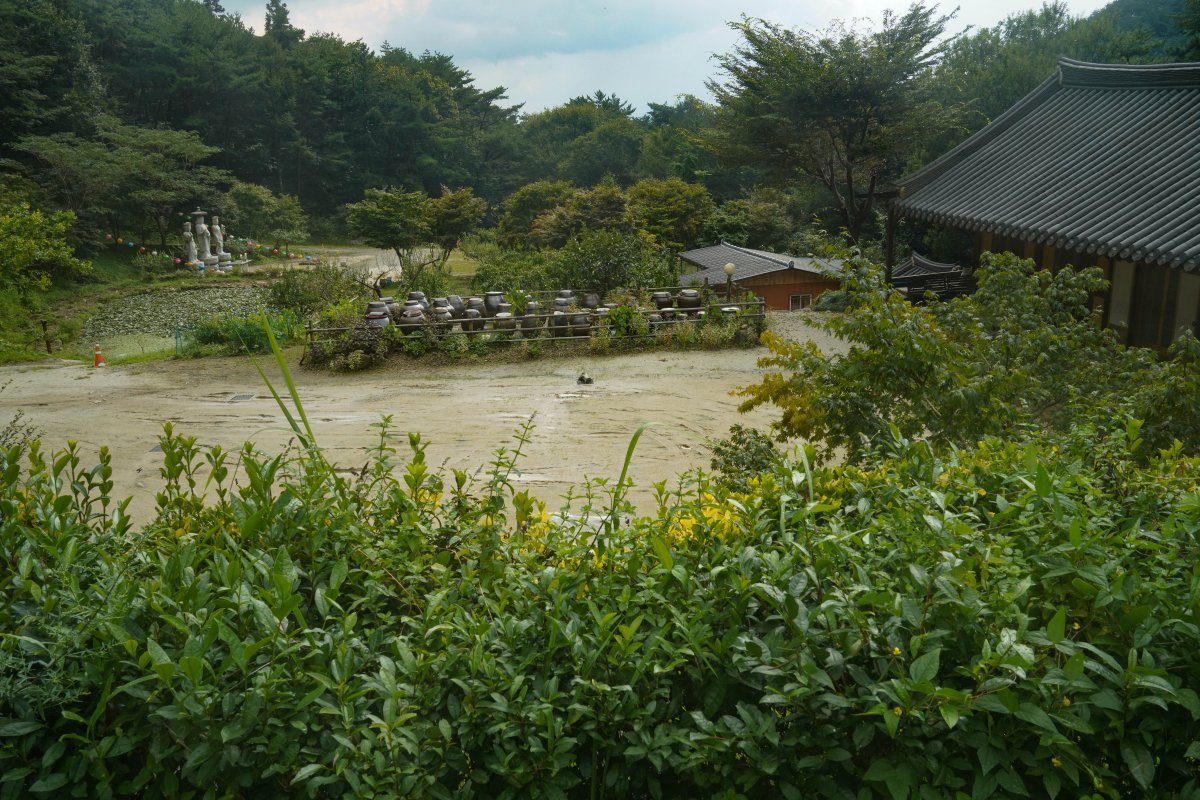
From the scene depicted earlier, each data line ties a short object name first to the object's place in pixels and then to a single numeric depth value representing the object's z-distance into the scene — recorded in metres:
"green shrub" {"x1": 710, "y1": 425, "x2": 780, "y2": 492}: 7.07
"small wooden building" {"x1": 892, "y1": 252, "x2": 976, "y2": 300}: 20.34
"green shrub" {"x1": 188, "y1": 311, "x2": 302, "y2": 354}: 19.28
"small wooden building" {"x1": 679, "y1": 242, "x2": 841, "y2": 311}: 24.27
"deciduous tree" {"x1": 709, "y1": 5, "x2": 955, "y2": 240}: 23.55
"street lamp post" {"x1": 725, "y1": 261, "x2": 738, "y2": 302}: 21.93
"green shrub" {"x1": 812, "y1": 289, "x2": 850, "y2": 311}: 19.97
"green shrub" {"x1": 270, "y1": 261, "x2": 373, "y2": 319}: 22.30
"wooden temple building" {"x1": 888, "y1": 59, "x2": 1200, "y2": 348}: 9.95
